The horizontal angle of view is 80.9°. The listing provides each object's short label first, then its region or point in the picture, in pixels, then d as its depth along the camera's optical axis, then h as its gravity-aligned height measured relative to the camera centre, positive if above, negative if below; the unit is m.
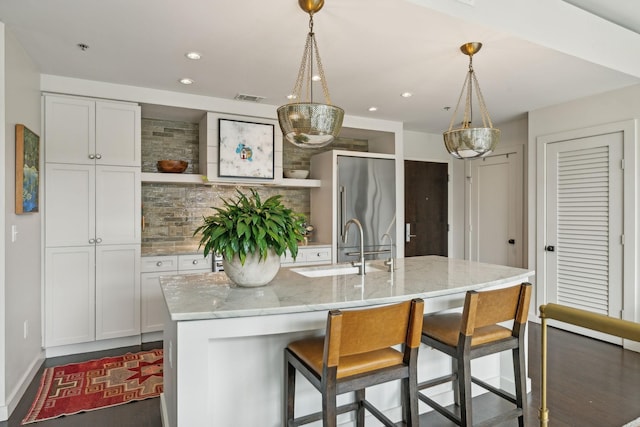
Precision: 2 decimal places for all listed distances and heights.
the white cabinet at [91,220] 3.40 -0.06
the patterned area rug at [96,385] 2.58 -1.31
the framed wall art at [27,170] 2.69 +0.34
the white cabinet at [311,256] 4.42 -0.50
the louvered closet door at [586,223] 3.79 -0.09
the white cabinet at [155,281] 3.75 -0.67
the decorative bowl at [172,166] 4.09 +0.54
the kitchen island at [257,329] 1.62 -0.52
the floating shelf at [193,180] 3.93 +0.38
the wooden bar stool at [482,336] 1.98 -0.68
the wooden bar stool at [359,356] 1.58 -0.67
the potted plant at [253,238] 1.93 -0.12
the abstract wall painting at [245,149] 4.10 +0.73
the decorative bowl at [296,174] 4.79 +0.52
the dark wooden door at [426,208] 5.73 +0.11
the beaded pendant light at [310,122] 1.96 +0.49
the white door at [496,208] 5.13 +0.10
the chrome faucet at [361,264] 2.53 -0.34
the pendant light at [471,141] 2.52 +0.50
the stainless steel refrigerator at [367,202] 4.71 +0.17
